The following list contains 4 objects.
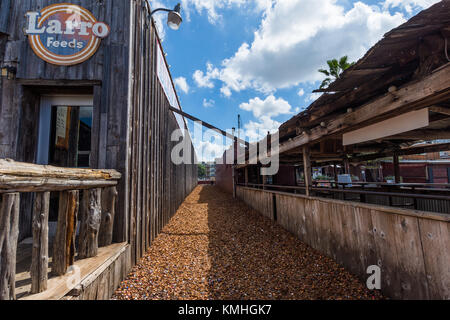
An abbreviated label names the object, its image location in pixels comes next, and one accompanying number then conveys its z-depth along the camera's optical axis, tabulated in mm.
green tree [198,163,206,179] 74075
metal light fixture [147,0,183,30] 4261
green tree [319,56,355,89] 18211
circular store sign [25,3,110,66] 3383
